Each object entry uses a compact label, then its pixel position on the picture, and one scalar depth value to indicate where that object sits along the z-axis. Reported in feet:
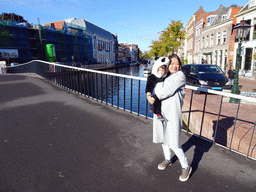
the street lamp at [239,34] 24.84
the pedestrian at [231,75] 36.50
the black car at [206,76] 30.93
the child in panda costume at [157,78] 7.04
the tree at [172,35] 94.24
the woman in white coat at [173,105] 6.50
